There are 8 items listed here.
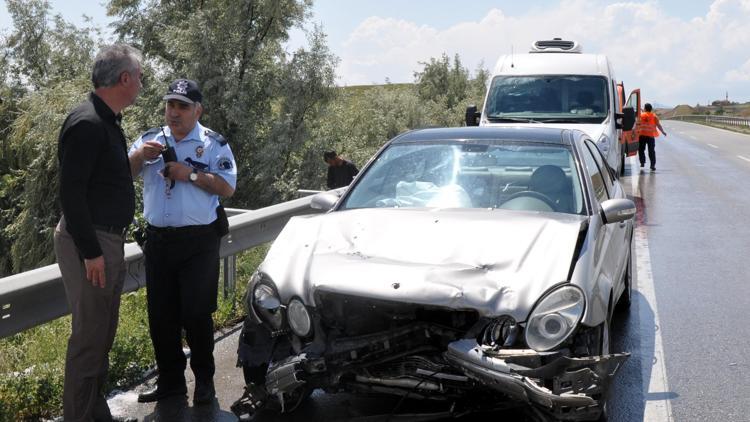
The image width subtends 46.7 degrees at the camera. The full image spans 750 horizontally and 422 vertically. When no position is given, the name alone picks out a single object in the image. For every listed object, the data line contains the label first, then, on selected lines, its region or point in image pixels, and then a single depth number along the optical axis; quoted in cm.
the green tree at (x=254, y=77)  3130
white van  1425
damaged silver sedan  387
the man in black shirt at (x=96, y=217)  416
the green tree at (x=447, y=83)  4791
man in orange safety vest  2372
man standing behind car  1321
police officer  494
